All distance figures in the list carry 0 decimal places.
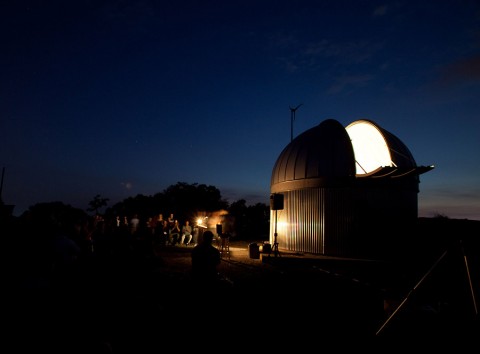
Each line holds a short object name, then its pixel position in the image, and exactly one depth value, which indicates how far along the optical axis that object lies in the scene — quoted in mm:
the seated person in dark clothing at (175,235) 18094
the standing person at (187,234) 18459
